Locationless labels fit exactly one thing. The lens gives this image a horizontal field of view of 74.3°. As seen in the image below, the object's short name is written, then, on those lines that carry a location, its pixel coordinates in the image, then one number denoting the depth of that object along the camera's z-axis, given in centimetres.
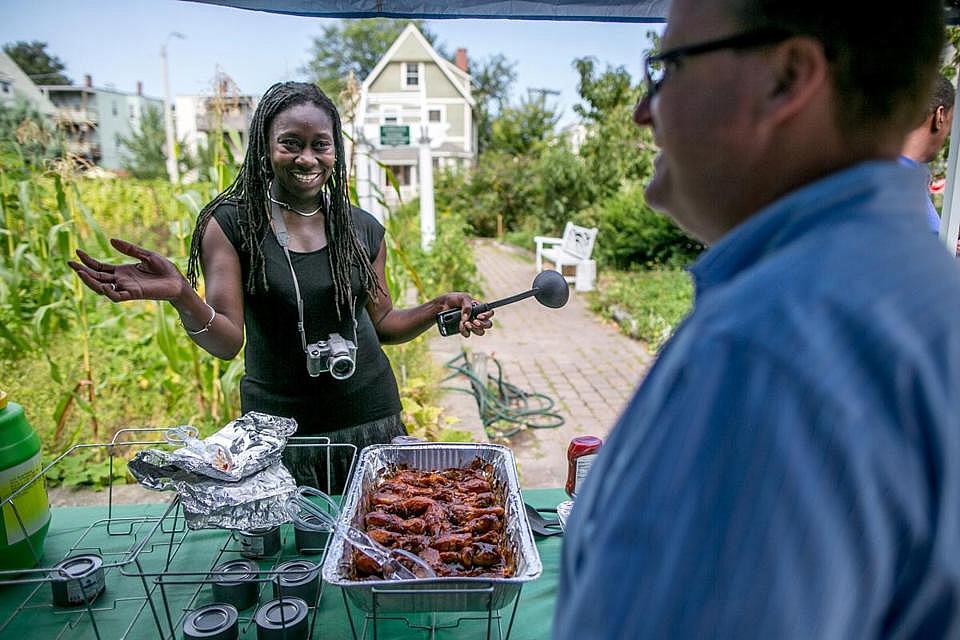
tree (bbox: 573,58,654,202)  1342
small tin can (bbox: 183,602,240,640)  116
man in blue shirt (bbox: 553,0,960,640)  44
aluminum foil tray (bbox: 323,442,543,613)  113
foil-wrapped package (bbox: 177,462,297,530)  128
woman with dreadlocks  195
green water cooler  139
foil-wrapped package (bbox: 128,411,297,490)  129
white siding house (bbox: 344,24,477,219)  2548
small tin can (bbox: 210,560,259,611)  132
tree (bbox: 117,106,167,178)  2822
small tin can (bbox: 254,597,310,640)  117
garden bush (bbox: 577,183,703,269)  1051
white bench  1034
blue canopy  205
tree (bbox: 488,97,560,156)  2075
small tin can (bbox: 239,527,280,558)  152
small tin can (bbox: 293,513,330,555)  154
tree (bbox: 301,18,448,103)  4094
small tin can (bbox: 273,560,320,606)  129
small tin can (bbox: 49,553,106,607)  135
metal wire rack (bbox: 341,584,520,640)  131
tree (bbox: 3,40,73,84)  4053
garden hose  493
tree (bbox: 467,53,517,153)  3938
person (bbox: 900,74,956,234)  213
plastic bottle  153
